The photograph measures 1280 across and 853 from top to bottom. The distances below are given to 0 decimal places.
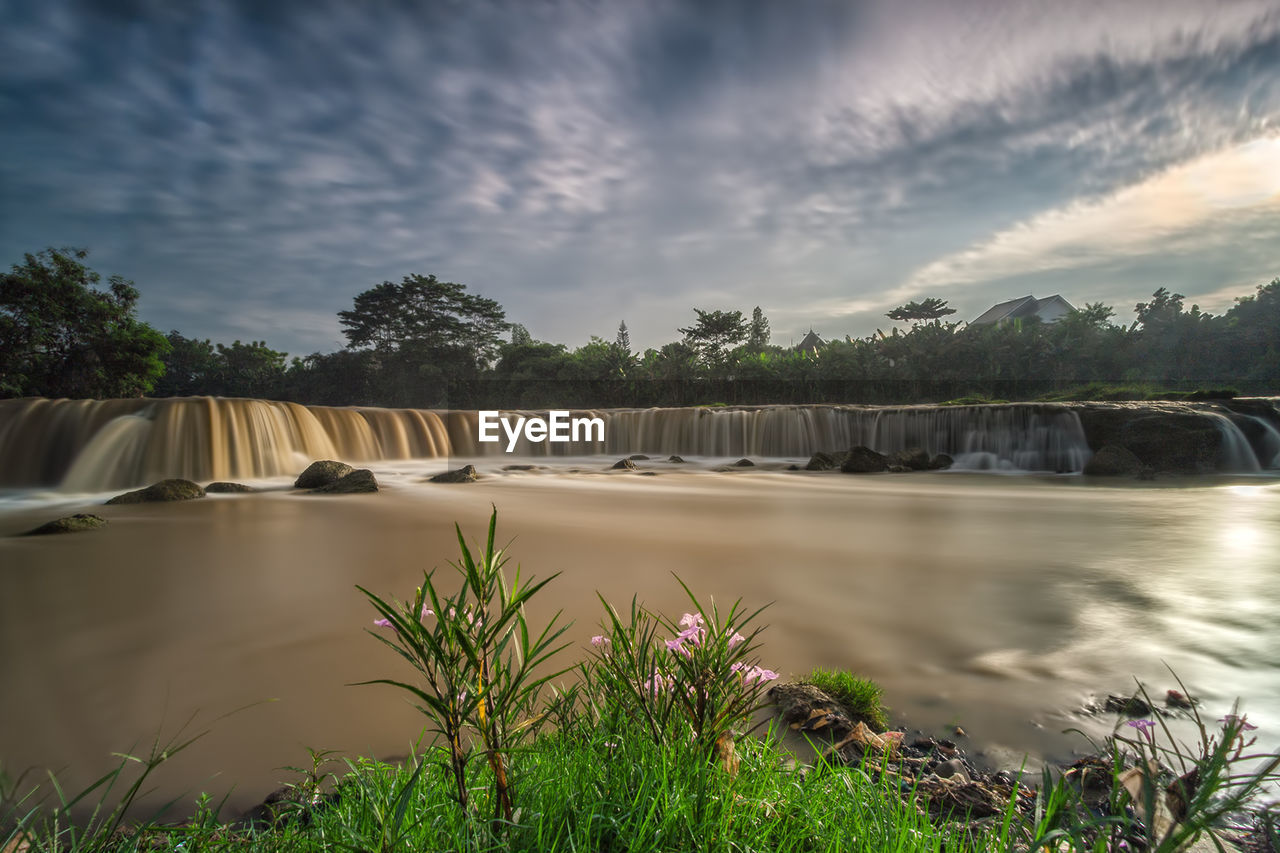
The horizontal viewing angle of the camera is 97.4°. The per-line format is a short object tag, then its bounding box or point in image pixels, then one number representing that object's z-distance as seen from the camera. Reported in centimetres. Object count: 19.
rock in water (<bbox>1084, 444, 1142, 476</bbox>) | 1302
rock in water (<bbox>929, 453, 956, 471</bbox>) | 1546
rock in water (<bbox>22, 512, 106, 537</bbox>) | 667
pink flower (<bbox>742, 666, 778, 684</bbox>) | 146
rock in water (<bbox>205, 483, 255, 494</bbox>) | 1055
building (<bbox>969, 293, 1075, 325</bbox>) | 4862
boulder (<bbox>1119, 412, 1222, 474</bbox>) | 1327
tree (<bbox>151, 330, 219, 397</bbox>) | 4688
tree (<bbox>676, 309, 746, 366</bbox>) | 4428
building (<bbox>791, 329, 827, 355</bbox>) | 6431
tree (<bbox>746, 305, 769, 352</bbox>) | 4428
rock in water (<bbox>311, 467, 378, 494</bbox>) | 1065
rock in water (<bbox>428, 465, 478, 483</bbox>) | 1271
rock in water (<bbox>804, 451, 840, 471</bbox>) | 1502
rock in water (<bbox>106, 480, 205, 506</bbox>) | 906
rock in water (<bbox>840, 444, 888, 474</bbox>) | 1430
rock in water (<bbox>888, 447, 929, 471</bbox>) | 1511
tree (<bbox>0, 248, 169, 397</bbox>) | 2414
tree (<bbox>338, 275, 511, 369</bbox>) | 4600
